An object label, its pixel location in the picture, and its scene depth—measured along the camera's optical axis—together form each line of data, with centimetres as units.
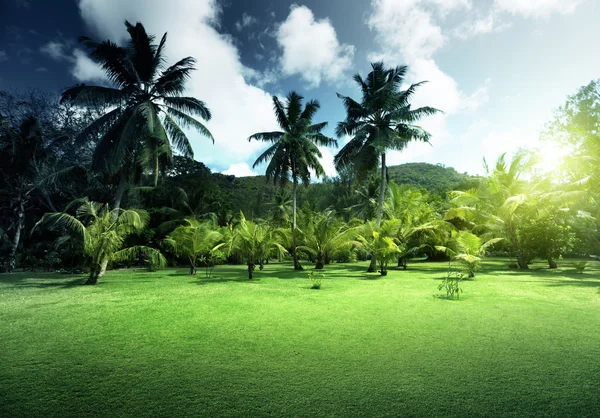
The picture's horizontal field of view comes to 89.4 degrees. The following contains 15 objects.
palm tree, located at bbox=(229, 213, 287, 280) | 1243
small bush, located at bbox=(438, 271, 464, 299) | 760
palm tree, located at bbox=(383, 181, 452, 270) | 1764
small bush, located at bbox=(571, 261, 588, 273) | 1334
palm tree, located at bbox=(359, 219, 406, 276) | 1323
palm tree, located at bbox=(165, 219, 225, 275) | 1390
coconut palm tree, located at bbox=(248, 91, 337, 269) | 1794
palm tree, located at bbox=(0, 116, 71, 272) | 1727
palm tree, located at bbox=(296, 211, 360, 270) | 1683
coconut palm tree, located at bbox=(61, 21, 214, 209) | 1410
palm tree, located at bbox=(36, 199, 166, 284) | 1070
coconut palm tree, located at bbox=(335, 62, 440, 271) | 1550
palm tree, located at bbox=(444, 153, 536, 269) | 1602
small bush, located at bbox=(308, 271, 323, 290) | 966
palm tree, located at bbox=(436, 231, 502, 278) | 1208
